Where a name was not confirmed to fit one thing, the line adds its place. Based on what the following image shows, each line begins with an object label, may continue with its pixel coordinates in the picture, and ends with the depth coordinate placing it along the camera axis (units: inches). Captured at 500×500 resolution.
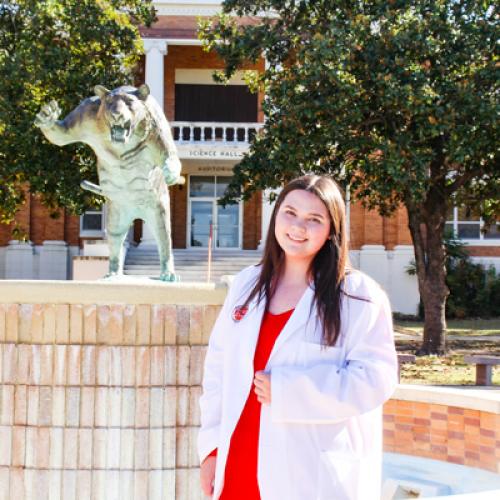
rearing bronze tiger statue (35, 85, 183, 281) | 200.1
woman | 82.8
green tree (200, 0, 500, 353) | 534.6
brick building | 954.1
